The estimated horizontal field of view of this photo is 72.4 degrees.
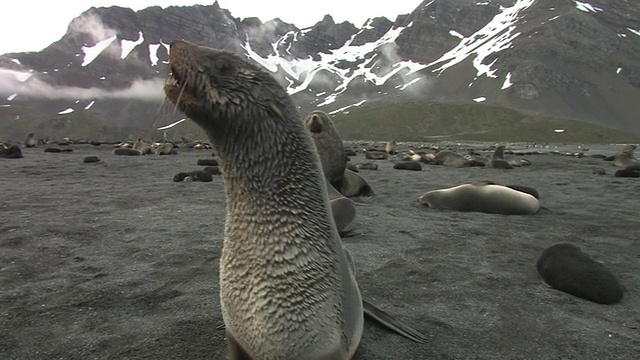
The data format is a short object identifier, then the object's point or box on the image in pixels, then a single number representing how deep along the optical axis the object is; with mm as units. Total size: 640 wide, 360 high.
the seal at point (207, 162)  16089
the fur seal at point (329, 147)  8710
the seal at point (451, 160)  18453
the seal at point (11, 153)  18469
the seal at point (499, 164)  17641
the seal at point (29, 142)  30078
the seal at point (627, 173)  13734
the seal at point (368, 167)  16475
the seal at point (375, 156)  23416
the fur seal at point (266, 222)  2250
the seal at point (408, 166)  16266
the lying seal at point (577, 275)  4035
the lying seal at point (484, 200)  8141
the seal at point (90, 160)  17125
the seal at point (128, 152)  22750
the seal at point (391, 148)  30594
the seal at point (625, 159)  18203
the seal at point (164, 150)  24323
